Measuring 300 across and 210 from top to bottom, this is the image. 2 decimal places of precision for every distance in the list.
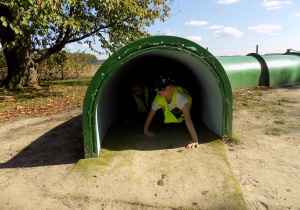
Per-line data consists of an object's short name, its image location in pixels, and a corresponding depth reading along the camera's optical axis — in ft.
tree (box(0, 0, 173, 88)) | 32.51
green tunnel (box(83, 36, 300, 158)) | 10.44
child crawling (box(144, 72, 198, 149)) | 12.53
